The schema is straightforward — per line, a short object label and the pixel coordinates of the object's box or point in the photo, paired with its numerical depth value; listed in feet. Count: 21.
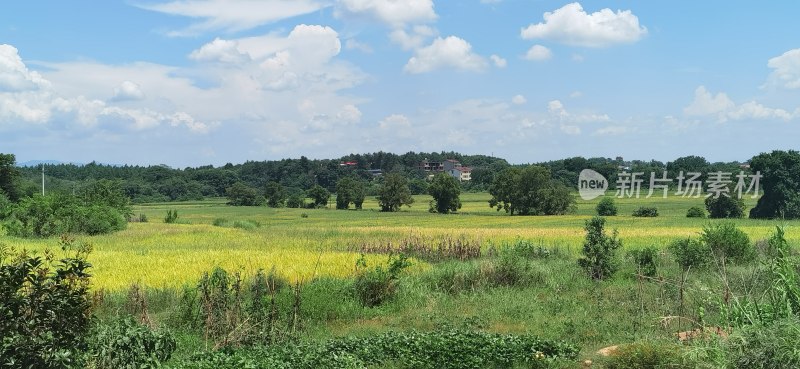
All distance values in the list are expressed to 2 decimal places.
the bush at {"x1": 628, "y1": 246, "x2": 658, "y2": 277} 57.52
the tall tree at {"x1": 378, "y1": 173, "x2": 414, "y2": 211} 292.81
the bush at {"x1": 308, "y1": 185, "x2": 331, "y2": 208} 331.16
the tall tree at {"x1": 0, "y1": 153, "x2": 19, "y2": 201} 196.85
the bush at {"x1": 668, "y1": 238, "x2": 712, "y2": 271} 60.64
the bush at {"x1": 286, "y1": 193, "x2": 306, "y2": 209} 334.85
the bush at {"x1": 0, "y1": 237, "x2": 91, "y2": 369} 18.84
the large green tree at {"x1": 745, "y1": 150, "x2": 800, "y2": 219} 214.69
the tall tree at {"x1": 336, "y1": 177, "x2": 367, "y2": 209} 320.09
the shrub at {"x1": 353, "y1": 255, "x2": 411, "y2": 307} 45.24
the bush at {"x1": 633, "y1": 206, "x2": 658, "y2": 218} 227.61
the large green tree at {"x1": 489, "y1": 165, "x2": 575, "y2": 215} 267.80
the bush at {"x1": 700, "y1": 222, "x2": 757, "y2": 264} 64.44
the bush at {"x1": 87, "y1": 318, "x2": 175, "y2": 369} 23.79
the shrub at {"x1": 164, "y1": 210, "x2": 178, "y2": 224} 172.76
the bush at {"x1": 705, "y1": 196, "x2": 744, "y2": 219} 218.79
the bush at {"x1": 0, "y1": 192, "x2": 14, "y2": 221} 112.66
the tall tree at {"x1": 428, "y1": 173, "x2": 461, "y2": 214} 277.44
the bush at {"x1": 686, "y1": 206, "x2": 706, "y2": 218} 215.72
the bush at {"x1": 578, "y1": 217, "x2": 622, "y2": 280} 56.29
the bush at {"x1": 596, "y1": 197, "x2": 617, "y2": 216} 240.32
